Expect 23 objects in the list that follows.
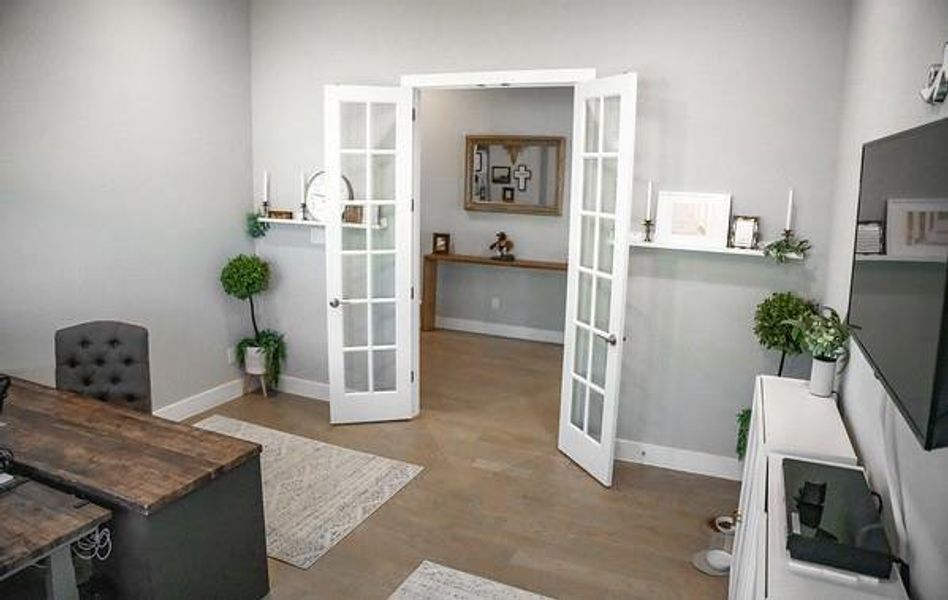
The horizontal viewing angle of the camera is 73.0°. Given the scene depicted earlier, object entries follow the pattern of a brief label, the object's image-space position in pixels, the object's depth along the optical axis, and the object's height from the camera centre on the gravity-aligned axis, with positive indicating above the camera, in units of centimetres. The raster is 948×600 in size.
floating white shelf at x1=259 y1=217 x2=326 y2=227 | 470 -10
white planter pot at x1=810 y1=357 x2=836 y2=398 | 266 -64
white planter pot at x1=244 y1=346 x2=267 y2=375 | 487 -117
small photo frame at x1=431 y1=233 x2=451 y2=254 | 721 -35
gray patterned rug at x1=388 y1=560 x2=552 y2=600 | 274 -162
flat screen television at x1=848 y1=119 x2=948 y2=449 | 114 -12
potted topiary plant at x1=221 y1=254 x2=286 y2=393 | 462 -99
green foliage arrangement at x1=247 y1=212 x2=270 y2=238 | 492 -14
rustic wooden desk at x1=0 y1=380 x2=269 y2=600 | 214 -95
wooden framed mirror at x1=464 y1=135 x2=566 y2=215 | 672 +43
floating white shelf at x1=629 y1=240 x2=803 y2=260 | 351 -18
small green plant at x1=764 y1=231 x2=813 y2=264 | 345 -15
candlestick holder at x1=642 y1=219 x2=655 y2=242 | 379 -6
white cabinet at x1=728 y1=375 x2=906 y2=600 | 143 -79
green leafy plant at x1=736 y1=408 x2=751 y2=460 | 360 -118
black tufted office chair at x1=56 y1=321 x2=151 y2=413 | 310 -77
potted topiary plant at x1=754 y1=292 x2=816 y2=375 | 331 -53
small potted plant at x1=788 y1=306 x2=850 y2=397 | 261 -50
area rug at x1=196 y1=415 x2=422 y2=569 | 314 -157
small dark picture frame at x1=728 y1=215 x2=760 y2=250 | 356 -8
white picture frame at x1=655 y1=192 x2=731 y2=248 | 364 -1
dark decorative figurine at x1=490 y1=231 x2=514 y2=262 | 694 -36
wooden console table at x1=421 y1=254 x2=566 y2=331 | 697 -81
